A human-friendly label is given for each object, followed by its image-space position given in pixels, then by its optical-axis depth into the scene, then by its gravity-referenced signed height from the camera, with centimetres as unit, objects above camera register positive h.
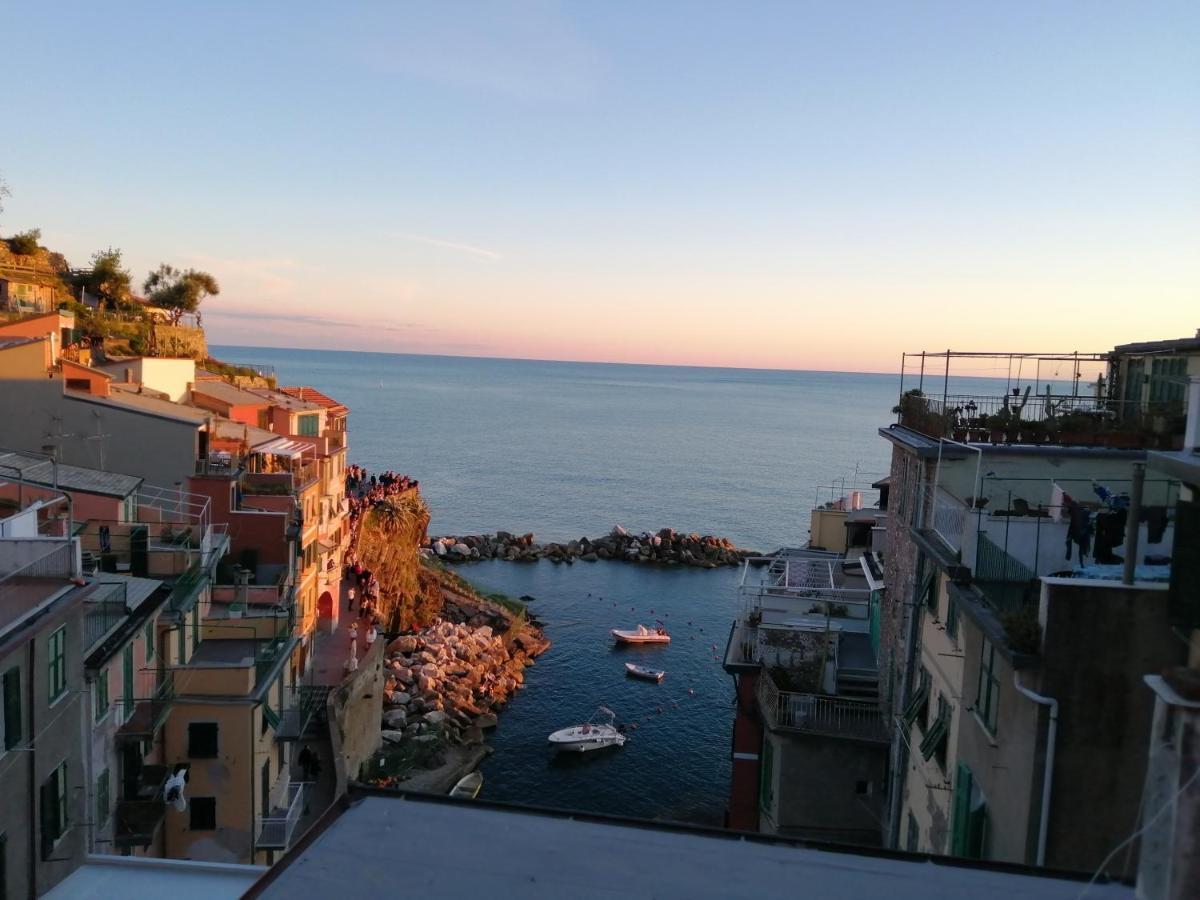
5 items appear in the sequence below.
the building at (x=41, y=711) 1020 -439
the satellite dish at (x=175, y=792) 1489 -721
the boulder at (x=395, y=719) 3066 -1194
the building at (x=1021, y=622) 894 -258
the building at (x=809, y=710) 1788 -655
